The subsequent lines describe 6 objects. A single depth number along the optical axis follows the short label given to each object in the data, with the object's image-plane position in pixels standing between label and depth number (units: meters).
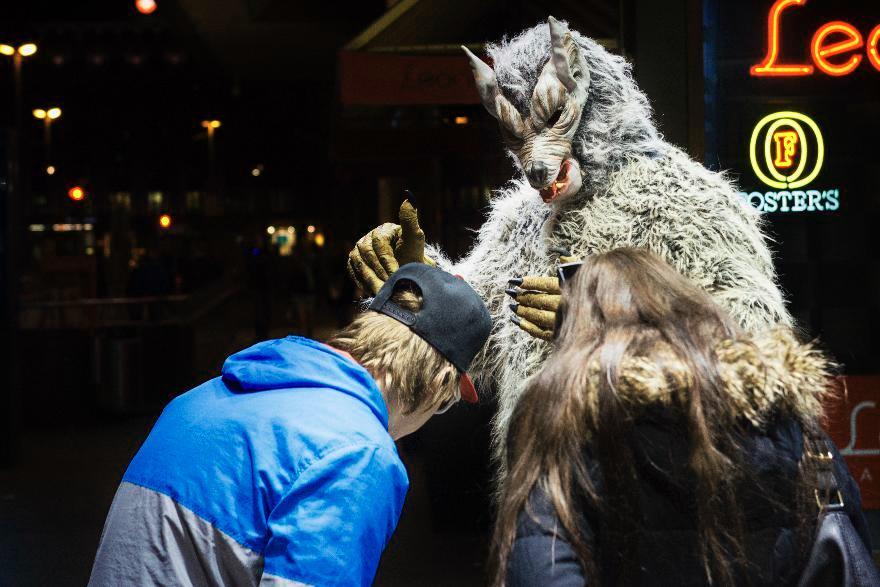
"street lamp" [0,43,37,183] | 10.32
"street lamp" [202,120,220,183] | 45.77
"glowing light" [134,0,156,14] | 11.49
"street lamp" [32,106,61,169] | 33.50
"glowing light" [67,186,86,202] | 25.81
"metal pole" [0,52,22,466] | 7.30
